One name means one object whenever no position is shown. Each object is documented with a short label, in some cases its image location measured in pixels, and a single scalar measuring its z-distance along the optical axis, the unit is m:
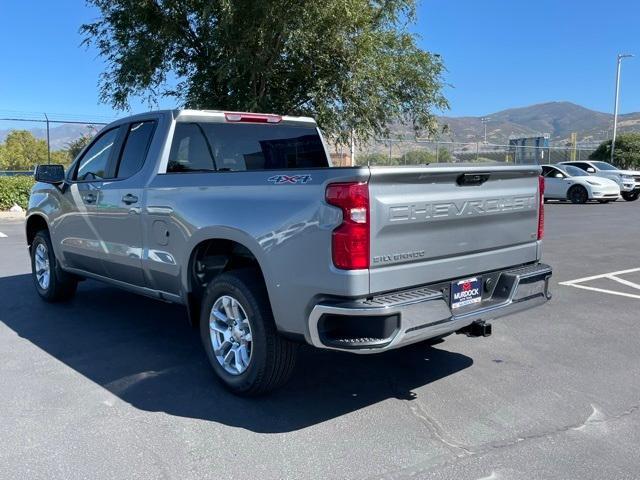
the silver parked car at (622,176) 23.91
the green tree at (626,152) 38.12
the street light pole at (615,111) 37.44
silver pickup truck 3.48
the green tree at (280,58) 12.85
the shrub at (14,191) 18.20
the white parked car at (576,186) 22.38
